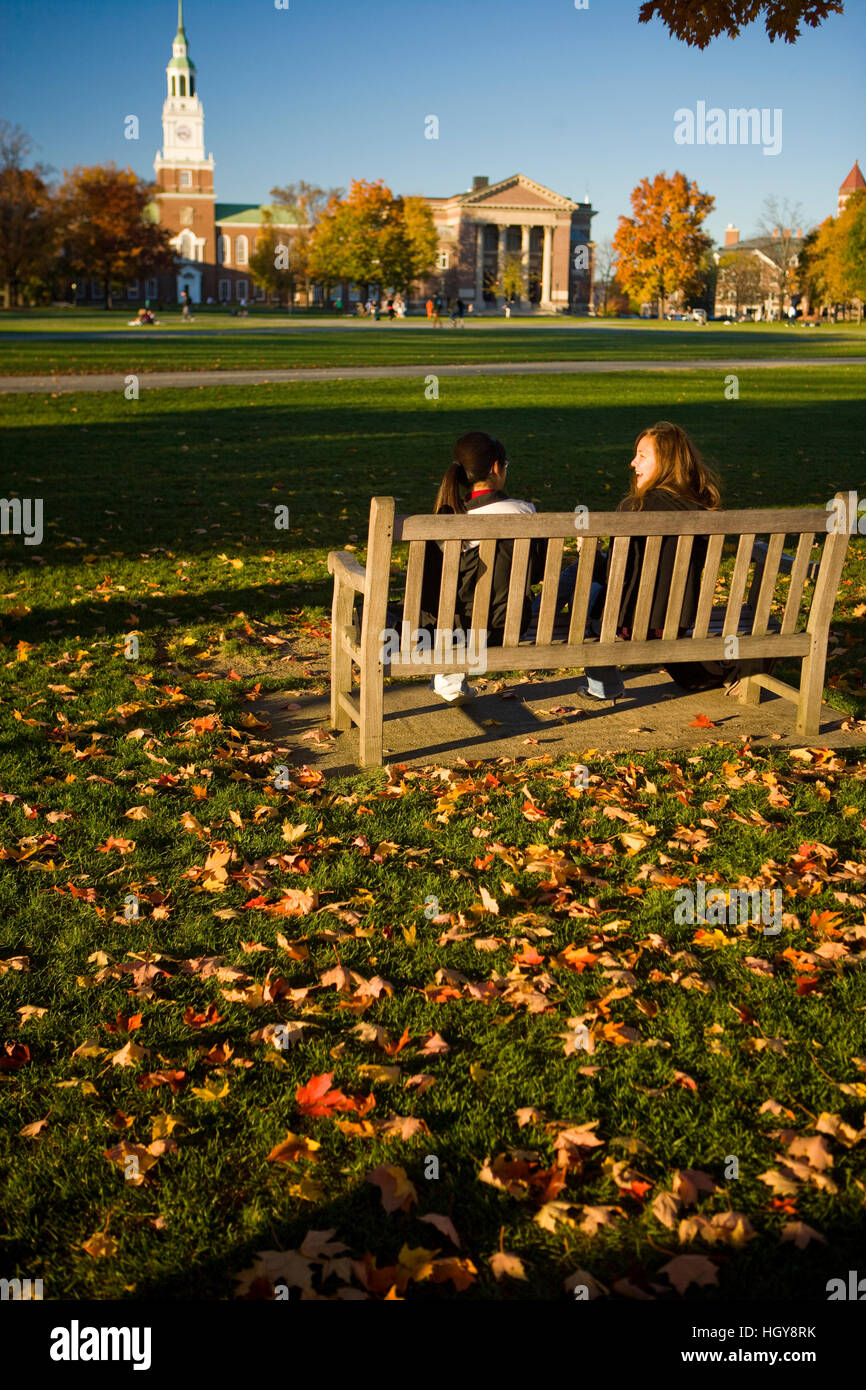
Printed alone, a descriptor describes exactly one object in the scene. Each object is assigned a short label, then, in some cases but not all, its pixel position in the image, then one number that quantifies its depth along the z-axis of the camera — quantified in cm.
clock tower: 12675
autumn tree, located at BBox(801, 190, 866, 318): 7312
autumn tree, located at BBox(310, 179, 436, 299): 7631
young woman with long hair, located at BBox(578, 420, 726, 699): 559
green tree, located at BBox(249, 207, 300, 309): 9950
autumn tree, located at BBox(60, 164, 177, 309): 7906
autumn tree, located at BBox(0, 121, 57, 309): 6844
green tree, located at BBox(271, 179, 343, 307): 9394
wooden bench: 496
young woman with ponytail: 534
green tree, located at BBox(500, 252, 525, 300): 10512
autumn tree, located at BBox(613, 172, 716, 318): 8712
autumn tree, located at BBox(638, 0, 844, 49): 1116
